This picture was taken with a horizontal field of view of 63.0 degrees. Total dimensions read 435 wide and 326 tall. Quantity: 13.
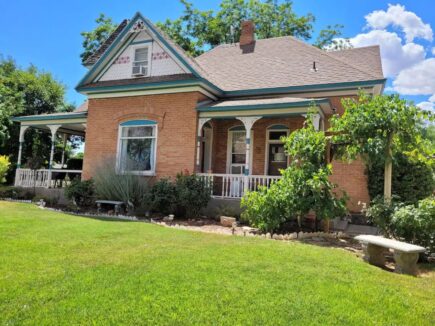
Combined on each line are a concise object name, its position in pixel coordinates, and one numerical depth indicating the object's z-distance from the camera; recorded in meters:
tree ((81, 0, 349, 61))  27.45
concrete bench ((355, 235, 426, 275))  5.50
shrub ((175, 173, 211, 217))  10.96
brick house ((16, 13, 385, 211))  12.73
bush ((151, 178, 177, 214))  11.17
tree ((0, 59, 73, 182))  20.31
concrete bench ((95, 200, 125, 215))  11.73
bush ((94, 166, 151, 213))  11.77
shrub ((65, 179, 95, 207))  12.55
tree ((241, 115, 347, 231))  8.22
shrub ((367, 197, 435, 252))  6.32
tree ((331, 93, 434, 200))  7.36
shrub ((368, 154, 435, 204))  11.45
